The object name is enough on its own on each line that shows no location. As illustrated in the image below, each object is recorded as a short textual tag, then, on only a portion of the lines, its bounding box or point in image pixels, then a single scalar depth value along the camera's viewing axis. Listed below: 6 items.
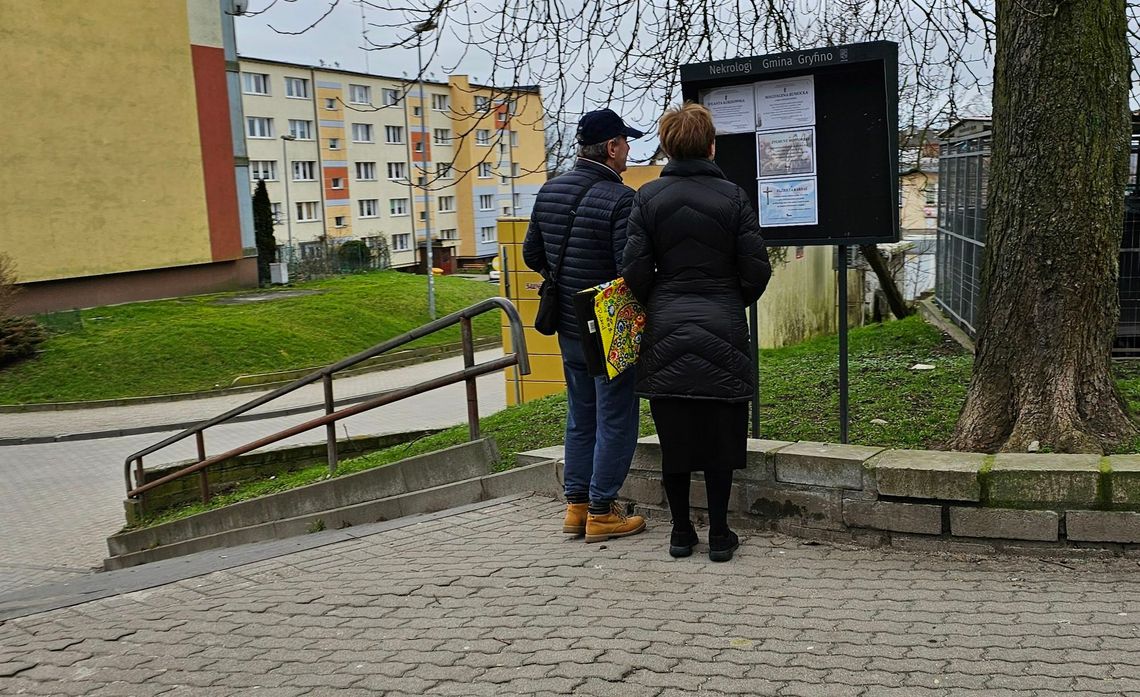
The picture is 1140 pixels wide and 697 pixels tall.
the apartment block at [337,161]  58.91
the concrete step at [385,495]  6.09
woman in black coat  4.20
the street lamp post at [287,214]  56.79
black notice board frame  4.71
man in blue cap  4.64
